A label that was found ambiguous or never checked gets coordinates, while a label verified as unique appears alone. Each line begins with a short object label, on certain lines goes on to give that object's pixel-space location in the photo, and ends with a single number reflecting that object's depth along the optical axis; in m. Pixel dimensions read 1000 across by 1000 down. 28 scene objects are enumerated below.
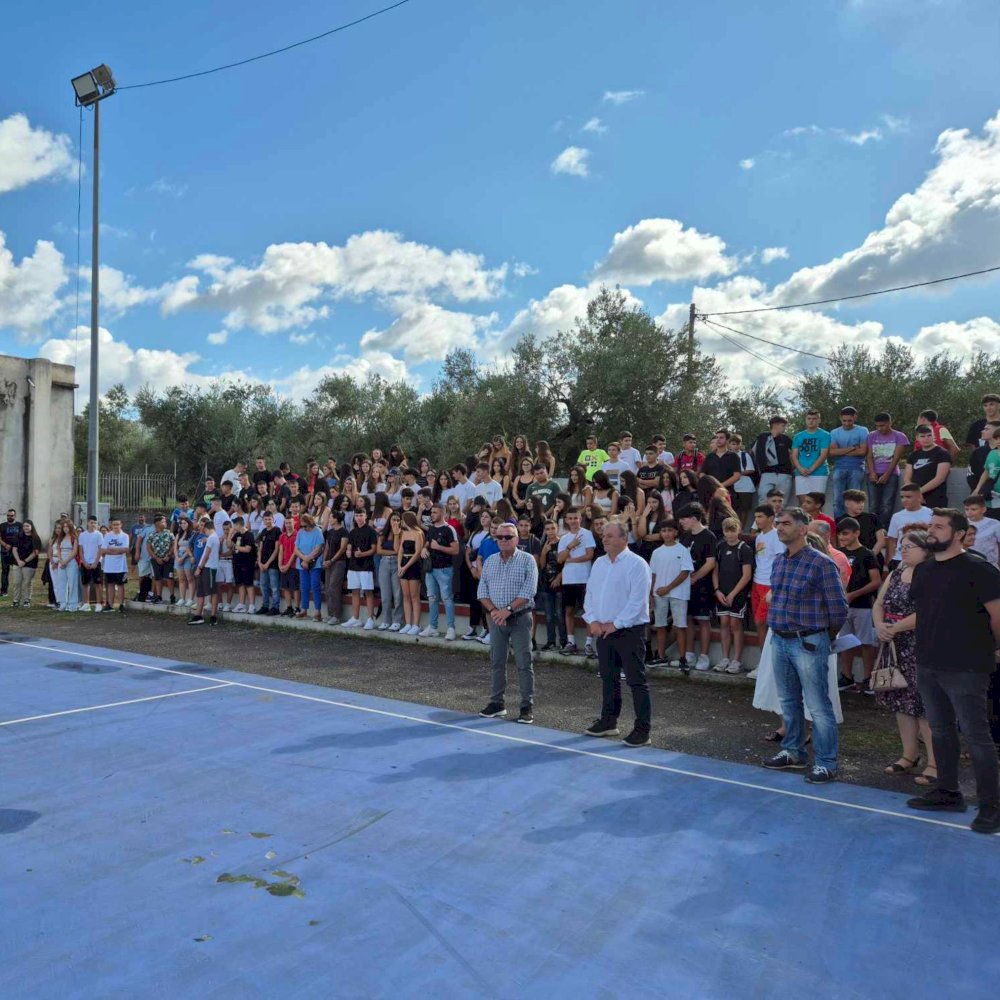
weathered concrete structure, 24.66
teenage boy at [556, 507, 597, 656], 10.11
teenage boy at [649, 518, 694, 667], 9.33
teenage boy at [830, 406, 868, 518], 11.25
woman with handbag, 5.98
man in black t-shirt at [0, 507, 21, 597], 17.02
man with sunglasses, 7.72
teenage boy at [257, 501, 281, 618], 13.90
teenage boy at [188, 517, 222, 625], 14.28
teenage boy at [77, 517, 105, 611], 16.17
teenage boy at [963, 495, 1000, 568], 7.71
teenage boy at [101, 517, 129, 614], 15.97
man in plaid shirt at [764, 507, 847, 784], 5.98
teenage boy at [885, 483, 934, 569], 8.13
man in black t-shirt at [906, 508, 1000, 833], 5.04
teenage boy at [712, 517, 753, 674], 8.95
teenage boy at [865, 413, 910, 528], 10.89
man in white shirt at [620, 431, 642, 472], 12.81
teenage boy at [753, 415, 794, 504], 12.07
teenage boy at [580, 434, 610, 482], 13.45
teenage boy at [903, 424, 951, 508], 9.72
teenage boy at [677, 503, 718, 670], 9.33
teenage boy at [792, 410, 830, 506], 11.53
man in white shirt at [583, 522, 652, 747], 6.90
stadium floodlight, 17.86
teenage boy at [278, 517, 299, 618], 13.55
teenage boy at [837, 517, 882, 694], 8.31
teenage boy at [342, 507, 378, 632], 12.54
